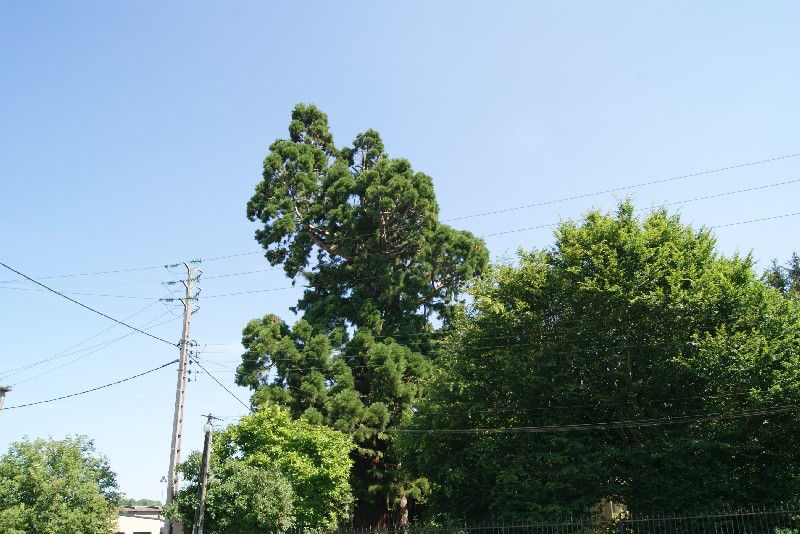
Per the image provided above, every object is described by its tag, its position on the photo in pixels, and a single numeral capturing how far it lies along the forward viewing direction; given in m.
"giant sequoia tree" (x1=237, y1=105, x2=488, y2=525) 31.25
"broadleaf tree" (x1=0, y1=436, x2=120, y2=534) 25.34
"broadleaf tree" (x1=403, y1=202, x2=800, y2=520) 21.55
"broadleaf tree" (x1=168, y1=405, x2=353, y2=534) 23.06
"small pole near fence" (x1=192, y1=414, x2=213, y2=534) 20.61
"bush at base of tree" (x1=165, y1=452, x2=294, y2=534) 22.62
